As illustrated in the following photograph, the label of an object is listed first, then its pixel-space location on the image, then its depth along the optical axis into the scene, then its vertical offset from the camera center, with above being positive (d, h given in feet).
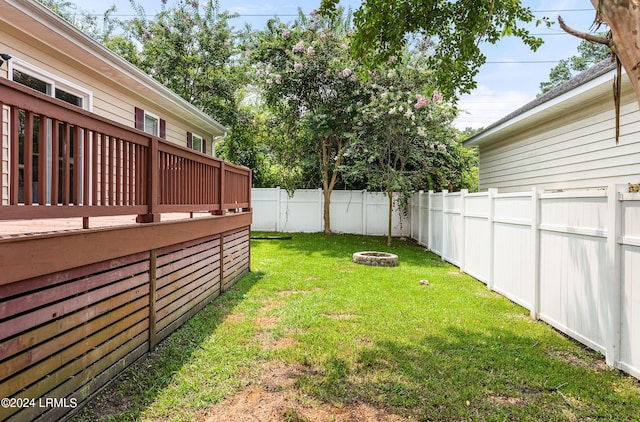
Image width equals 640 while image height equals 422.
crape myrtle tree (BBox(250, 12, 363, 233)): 38.22 +13.31
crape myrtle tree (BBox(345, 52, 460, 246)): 32.68 +7.34
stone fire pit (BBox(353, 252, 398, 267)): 25.50 -3.87
